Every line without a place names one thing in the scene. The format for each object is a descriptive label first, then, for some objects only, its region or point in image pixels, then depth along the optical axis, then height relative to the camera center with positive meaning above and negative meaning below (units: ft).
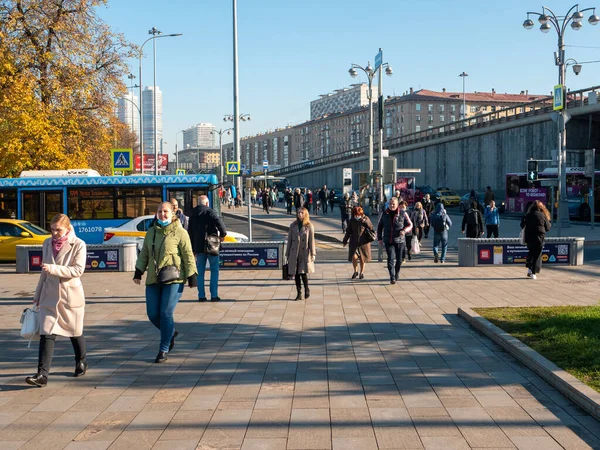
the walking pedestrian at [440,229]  61.36 -2.88
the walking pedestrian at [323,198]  153.03 -0.53
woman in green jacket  25.62 -2.50
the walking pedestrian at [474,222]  64.75 -2.38
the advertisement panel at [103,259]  59.47 -5.09
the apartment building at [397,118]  444.14 +50.62
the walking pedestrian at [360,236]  51.11 -2.84
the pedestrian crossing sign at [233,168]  90.46 +3.55
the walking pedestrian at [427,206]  81.20 -1.27
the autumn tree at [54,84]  84.79 +13.71
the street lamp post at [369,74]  130.82 +21.78
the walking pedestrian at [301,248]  40.83 -2.92
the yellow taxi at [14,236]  68.18 -3.70
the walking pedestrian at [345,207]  95.49 -1.50
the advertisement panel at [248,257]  58.54 -4.89
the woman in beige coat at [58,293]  22.56 -3.01
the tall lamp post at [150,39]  156.46 +34.29
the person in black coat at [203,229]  40.40 -1.86
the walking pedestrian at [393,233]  47.60 -2.46
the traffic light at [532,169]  88.48 +3.11
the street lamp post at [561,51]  93.66 +18.64
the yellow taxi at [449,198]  178.40 -0.72
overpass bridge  153.48 +12.20
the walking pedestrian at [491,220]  70.90 -2.42
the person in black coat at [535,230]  48.85 -2.37
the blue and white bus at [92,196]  81.30 +0.03
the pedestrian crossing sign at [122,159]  91.76 +4.67
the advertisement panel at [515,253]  58.49 -4.66
